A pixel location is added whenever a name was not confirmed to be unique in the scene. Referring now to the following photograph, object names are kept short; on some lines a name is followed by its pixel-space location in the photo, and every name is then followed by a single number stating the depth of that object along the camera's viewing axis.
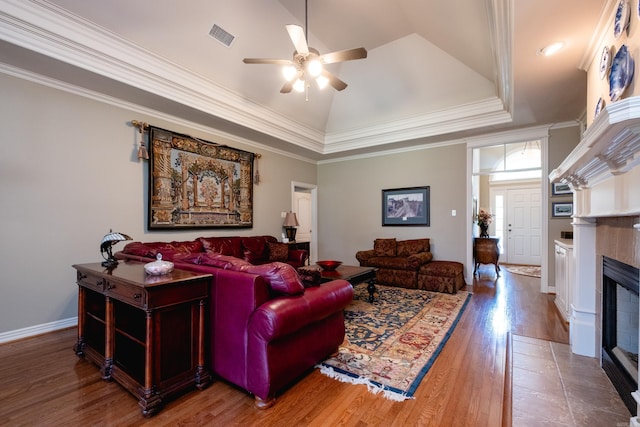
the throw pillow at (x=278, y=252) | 5.05
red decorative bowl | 3.96
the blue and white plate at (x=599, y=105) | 2.16
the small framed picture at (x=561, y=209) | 4.59
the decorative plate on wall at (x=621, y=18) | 1.68
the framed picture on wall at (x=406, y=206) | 5.80
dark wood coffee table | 3.59
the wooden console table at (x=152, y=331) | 1.78
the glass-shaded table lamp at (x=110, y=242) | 2.48
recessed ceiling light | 2.51
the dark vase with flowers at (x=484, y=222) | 6.19
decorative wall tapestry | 4.01
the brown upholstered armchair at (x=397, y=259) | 4.98
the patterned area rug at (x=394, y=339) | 2.17
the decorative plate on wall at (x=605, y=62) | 1.99
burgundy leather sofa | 1.79
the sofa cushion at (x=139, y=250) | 2.78
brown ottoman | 4.67
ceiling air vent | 3.61
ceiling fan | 2.83
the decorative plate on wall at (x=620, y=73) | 1.65
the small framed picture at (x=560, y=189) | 4.61
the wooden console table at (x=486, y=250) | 5.58
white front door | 7.78
